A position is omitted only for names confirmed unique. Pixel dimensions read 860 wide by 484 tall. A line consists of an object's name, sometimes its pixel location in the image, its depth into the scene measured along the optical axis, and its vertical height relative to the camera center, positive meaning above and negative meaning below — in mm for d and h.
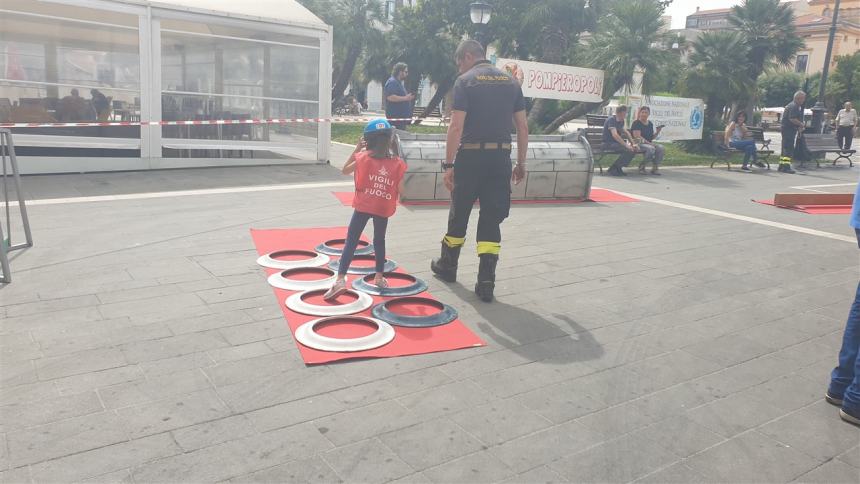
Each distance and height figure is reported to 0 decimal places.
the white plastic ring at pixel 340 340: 4219 -1414
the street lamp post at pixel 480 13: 16016 +2351
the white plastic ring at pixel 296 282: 5426 -1375
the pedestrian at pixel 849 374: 3561 -1258
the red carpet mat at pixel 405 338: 4160 -1438
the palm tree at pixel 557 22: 24969 +3486
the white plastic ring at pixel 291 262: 6039 -1347
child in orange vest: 5094 -520
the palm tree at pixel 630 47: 19594 +2144
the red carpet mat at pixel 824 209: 10461 -1136
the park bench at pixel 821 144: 17812 -273
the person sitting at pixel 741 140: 16281 -240
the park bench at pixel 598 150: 14117 -552
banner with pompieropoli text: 16953 +1017
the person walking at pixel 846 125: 19234 +269
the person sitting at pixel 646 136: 14562 -243
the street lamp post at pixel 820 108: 20047 +727
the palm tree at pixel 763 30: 21797 +3139
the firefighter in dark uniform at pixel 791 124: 17219 +196
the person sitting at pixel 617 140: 14023 -354
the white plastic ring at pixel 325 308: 4844 -1389
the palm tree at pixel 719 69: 20672 +1747
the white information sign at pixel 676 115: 19875 +306
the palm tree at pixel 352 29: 32625 +3731
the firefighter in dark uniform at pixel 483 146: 5301 -231
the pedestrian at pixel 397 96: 12609 +288
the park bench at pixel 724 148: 16298 -463
